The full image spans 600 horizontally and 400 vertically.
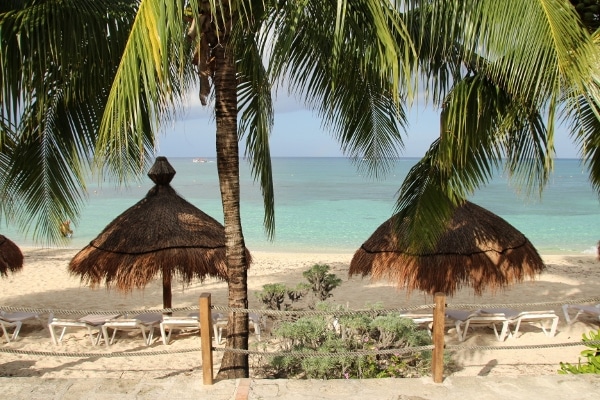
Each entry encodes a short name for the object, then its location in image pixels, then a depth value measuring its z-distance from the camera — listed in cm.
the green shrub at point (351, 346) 512
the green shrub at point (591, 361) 373
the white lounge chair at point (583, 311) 724
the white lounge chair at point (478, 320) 673
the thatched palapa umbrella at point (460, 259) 604
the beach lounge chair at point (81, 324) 670
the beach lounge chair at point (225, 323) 679
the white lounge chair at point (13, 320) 692
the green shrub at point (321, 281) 723
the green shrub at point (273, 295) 696
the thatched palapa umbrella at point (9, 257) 689
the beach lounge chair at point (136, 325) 664
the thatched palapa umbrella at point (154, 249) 626
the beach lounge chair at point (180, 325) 661
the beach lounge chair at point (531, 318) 673
